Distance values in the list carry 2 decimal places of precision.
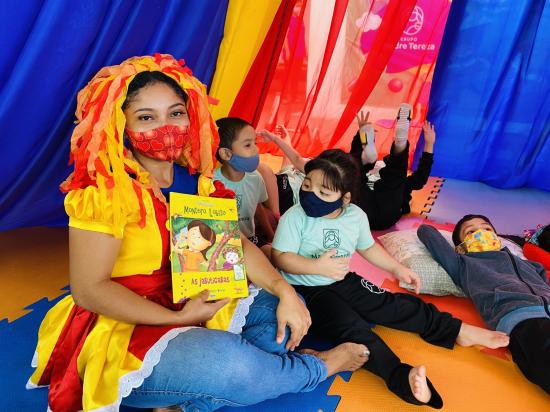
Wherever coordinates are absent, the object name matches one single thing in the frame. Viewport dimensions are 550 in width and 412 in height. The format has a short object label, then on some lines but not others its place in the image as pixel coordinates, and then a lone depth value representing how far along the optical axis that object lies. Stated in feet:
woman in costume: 3.02
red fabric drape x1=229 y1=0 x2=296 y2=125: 7.21
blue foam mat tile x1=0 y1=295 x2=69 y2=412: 3.58
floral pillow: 5.59
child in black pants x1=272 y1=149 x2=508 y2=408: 4.37
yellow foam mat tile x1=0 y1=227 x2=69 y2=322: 4.93
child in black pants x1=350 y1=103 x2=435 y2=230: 7.20
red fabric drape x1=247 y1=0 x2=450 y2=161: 8.37
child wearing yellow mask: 4.12
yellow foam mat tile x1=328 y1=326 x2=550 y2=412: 3.86
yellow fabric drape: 6.35
